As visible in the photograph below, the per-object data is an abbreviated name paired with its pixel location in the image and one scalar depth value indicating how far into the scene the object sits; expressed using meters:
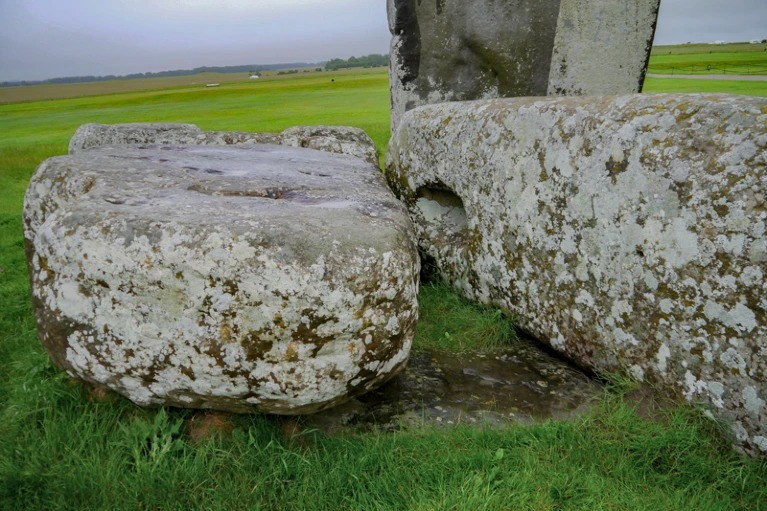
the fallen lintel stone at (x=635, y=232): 2.64
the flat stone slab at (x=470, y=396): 3.17
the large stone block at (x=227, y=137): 6.48
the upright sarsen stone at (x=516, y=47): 6.88
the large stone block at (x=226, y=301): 2.54
